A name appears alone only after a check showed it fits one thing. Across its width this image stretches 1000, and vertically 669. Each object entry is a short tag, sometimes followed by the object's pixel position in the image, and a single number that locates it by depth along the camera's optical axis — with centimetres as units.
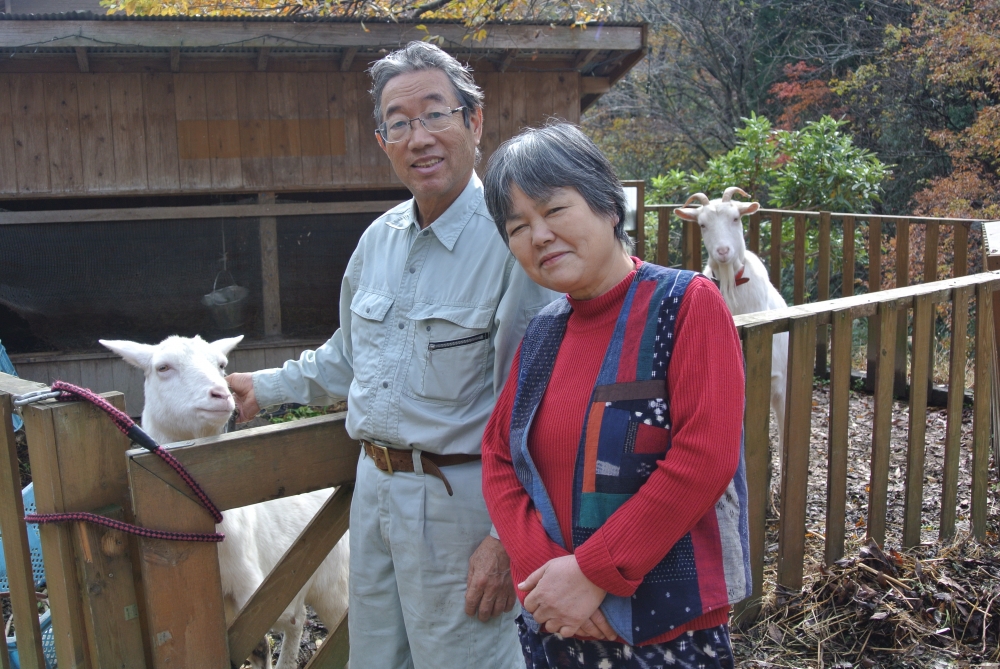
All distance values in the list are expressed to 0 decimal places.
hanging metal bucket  769
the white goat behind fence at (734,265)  596
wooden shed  691
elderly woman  147
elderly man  201
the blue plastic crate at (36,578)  302
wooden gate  184
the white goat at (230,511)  281
